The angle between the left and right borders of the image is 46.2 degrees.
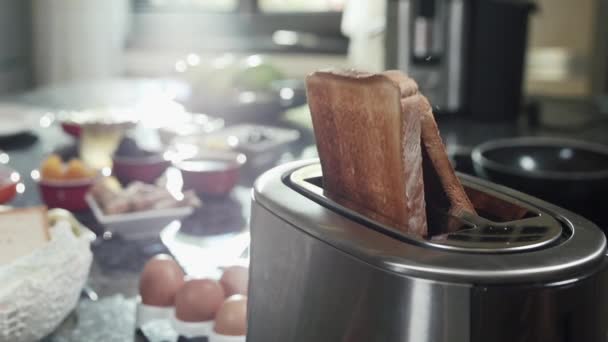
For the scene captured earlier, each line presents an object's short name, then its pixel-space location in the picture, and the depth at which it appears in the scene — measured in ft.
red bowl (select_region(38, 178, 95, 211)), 3.56
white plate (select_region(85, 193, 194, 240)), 3.21
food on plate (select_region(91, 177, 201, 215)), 3.30
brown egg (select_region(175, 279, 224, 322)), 2.26
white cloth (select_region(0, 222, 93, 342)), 2.08
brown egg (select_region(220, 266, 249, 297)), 2.36
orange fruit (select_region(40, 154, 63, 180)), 3.67
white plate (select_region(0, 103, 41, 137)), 5.40
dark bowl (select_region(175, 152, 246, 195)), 3.85
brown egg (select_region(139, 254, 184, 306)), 2.35
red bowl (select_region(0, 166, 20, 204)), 3.61
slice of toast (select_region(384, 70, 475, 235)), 1.69
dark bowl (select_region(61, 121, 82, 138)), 5.15
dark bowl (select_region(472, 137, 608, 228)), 2.86
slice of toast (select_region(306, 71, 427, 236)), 1.64
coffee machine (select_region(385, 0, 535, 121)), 5.58
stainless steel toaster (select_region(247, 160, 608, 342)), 1.38
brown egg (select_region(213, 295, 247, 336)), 2.17
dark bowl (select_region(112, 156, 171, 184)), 3.99
